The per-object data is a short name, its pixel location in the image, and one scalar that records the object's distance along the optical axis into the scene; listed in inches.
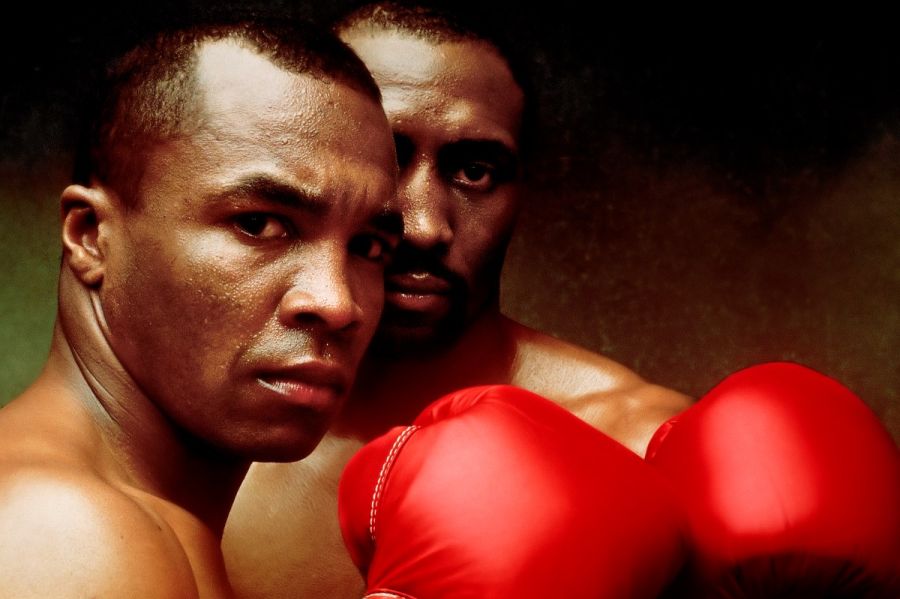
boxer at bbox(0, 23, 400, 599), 46.8
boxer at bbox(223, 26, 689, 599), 64.3
